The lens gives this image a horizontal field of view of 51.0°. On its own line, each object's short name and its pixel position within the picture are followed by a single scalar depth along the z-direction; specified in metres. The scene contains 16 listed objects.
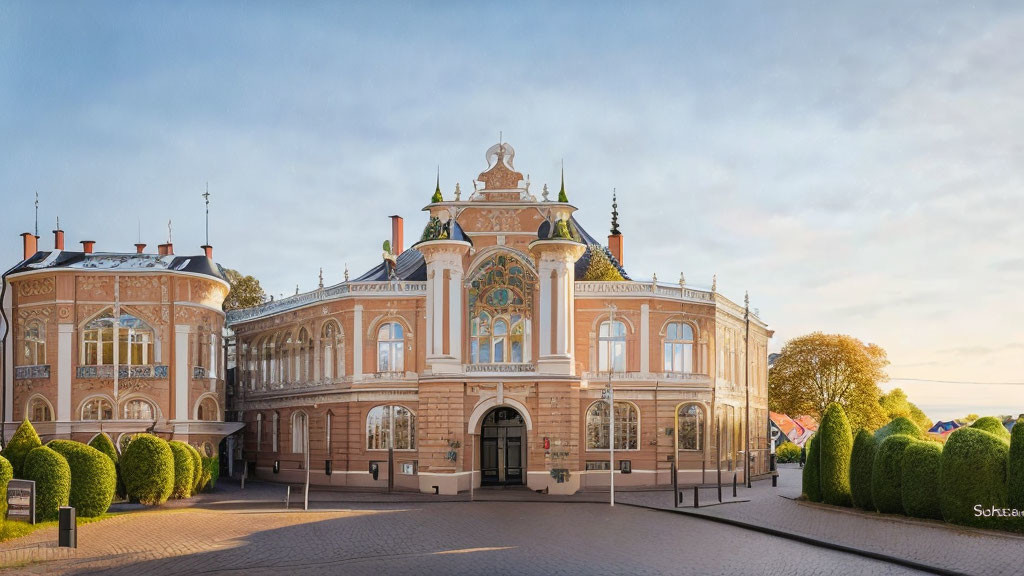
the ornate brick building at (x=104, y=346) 51.41
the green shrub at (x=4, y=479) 31.69
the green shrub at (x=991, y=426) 34.62
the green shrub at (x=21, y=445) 35.12
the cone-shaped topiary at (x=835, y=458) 38.84
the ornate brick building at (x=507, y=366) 47.84
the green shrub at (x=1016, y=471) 29.55
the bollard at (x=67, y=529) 27.73
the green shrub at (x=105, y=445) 39.00
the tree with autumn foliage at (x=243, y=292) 72.33
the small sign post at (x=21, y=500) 31.23
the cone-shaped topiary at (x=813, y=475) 40.44
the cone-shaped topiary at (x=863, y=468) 36.38
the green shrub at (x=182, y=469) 42.94
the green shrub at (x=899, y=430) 36.12
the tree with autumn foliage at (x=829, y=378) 77.56
